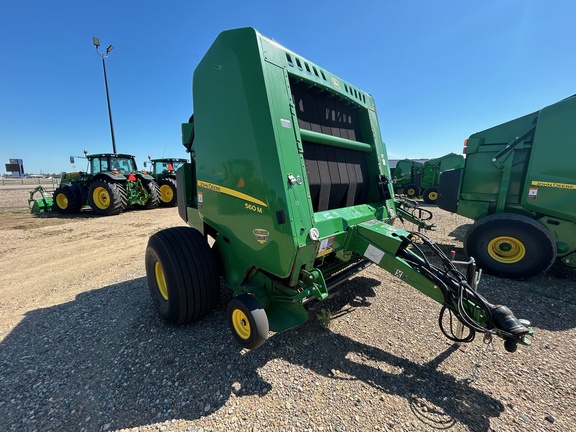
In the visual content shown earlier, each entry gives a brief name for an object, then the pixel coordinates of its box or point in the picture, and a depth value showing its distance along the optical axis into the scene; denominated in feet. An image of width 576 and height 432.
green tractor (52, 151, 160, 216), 31.53
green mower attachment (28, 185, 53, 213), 34.06
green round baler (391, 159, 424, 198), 50.85
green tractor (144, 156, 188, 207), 39.45
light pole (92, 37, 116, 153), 45.24
